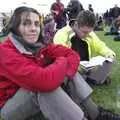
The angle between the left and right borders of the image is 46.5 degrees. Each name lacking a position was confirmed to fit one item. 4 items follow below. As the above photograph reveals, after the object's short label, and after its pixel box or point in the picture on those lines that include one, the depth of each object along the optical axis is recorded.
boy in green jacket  1.47
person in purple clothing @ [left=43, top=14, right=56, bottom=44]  3.10
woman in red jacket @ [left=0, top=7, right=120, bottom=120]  0.95
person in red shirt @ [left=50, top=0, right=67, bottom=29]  3.90
